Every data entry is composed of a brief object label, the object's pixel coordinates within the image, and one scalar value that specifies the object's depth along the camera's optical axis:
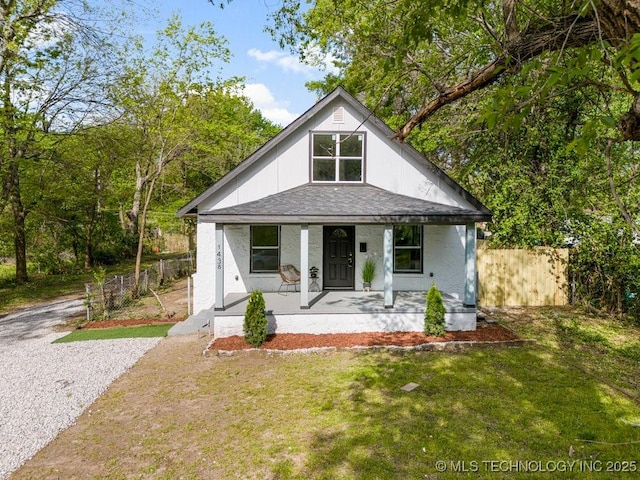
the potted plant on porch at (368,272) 11.49
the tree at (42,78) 12.75
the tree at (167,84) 15.34
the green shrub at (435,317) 9.08
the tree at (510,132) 4.07
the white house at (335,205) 10.95
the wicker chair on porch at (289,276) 11.35
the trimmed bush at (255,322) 8.46
